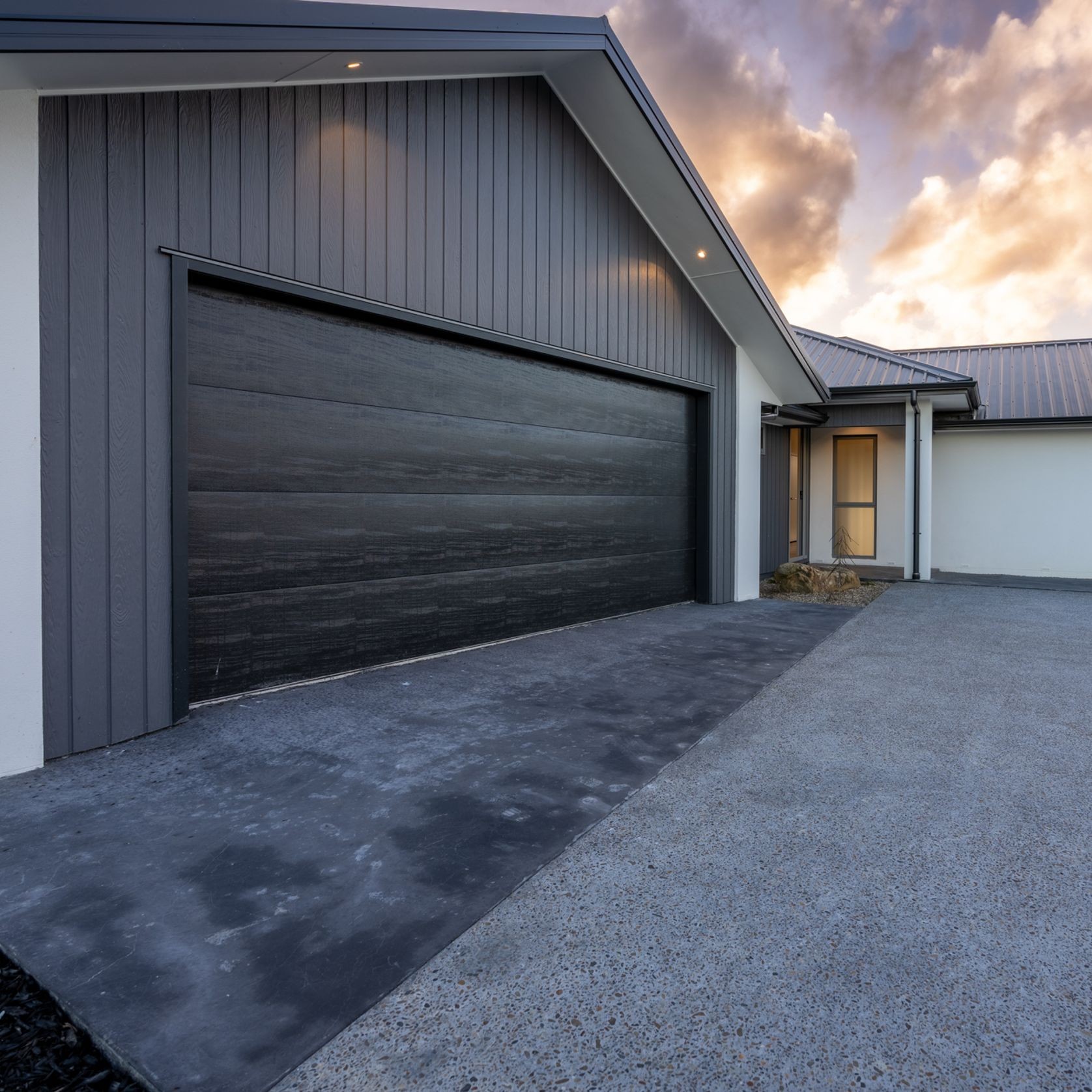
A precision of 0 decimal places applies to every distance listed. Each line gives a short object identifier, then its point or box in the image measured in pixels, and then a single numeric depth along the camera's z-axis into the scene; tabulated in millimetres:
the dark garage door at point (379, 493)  3814
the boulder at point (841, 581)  9375
